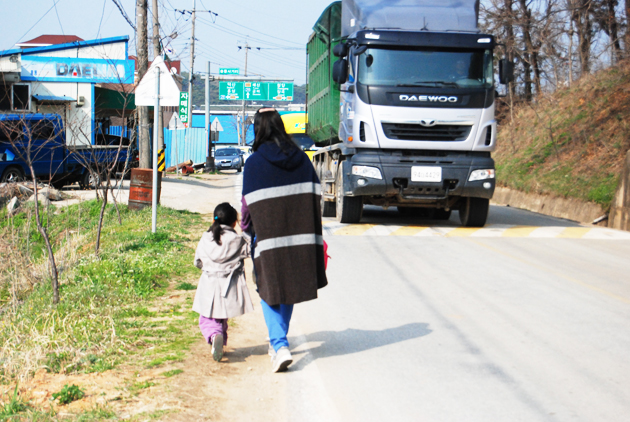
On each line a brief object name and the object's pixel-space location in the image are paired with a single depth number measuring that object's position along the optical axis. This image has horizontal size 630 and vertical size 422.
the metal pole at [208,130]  38.19
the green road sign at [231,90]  59.66
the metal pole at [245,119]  66.53
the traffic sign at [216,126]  38.08
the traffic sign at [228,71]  65.94
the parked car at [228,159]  41.47
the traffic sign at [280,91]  60.09
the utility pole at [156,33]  23.12
